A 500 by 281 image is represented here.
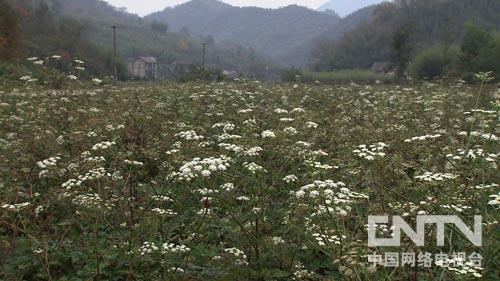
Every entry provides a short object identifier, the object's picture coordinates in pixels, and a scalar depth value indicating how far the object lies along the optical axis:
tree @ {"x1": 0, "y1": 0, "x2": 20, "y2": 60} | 41.72
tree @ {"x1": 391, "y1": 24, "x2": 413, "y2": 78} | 67.06
